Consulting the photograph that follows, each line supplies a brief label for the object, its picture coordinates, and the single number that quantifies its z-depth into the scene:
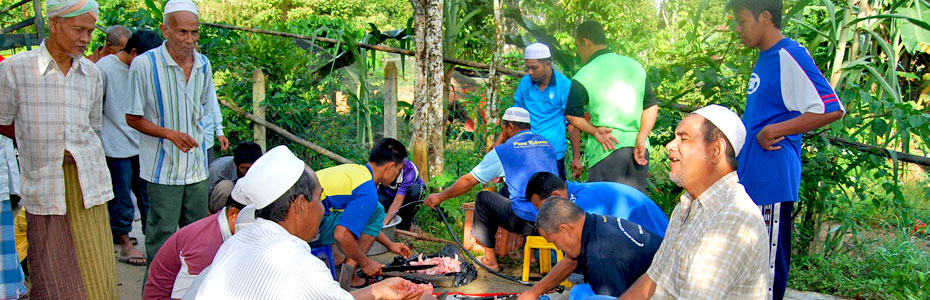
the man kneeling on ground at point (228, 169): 4.22
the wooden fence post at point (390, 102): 6.95
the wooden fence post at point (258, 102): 7.35
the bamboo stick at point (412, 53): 6.39
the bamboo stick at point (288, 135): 7.14
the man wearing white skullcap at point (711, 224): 2.27
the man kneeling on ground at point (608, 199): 4.29
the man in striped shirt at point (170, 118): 4.07
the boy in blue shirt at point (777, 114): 3.40
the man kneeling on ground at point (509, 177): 4.96
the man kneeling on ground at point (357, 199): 4.39
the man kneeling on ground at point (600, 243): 3.37
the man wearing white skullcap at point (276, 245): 2.14
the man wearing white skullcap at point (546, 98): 5.39
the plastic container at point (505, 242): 5.34
